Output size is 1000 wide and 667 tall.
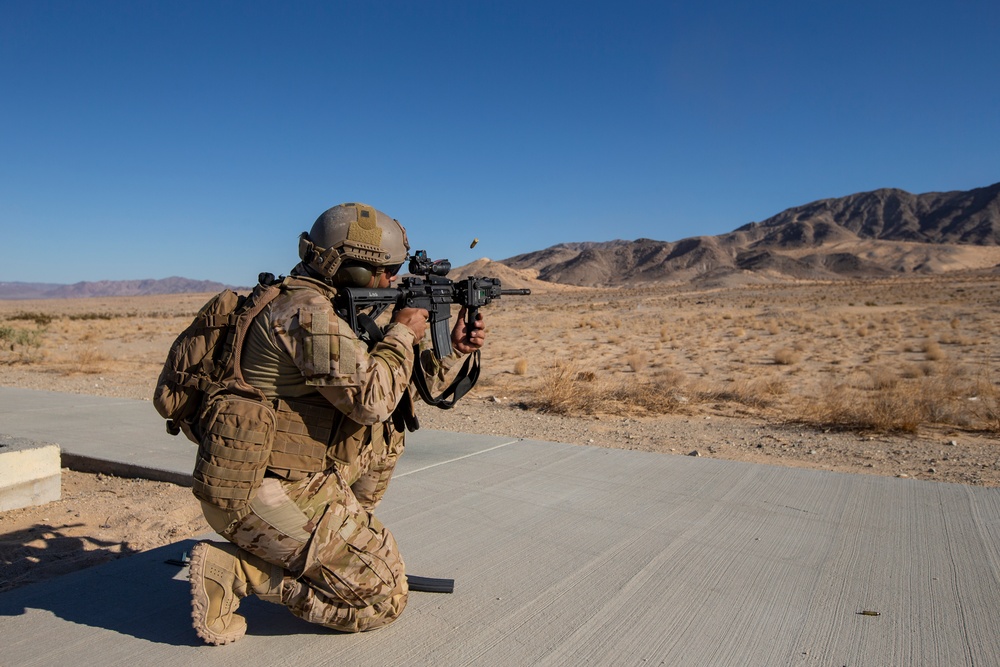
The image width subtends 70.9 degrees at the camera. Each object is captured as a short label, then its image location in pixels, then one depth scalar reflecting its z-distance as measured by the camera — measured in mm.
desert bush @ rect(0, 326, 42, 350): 17000
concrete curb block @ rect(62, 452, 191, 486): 4922
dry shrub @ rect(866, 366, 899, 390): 10494
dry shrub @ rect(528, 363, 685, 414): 8844
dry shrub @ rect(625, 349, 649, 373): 13815
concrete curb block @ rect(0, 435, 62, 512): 4367
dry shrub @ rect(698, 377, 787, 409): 9438
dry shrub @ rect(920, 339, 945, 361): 14089
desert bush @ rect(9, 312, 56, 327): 28958
